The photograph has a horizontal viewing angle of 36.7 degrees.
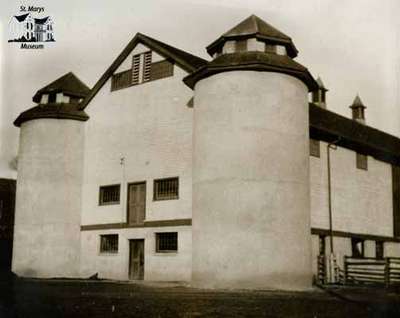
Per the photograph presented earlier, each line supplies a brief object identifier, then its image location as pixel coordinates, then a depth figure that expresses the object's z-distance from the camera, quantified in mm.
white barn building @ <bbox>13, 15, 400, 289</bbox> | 20438
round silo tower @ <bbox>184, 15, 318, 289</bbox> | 20016
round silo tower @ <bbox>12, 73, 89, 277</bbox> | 27469
